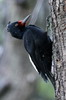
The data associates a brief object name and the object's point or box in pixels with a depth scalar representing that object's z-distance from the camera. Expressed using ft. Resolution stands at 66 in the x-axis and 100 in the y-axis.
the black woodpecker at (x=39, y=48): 24.53
